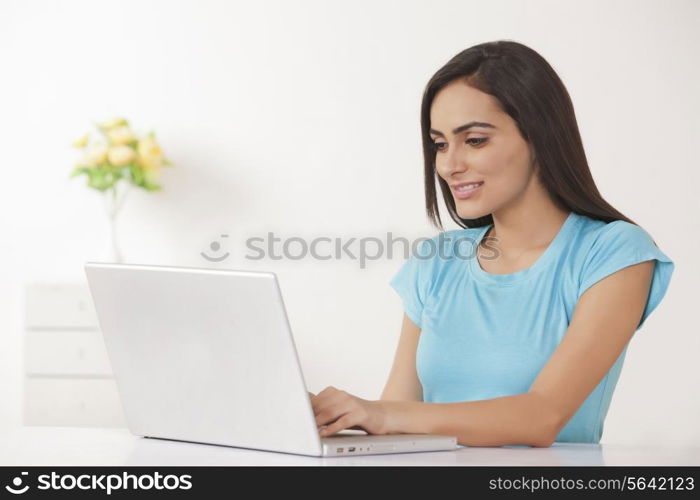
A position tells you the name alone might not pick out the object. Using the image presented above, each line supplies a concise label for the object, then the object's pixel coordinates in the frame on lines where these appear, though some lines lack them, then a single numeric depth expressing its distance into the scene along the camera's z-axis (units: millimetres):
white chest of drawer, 5808
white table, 2518
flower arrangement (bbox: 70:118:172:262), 5852
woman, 2941
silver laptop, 2532
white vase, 5920
